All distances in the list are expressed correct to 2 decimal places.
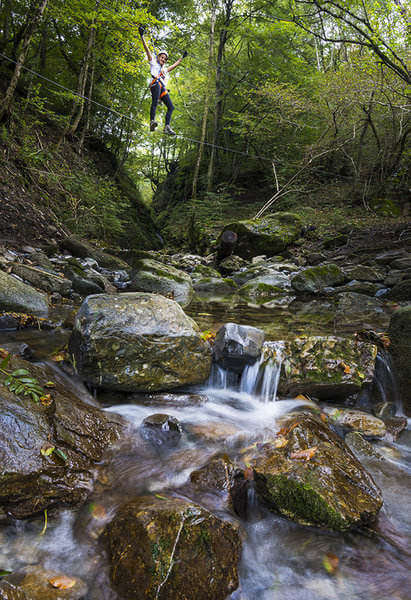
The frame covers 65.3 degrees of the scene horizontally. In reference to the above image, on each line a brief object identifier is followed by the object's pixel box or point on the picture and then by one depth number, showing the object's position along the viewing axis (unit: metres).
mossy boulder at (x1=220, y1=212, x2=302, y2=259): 11.98
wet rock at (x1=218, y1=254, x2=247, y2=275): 11.54
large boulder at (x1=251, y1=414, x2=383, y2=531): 1.97
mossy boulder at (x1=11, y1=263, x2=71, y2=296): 5.77
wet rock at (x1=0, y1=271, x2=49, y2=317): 4.37
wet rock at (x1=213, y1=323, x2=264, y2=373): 3.65
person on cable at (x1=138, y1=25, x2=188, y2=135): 7.73
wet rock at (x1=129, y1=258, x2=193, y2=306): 7.01
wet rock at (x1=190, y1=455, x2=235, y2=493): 2.19
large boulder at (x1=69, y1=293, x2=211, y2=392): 3.01
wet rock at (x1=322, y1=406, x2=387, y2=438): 2.99
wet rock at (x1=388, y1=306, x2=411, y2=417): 3.50
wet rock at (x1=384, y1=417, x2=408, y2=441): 3.03
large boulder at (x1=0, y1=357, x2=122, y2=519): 1.81
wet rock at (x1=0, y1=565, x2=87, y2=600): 1.47
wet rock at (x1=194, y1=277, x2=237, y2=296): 8.57
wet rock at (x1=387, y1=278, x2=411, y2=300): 6.66
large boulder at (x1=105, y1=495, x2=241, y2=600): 1.49
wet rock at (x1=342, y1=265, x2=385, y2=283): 7.99
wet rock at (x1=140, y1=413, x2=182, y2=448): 2.67
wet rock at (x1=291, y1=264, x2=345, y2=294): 8.08
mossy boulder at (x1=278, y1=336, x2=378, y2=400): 3.44
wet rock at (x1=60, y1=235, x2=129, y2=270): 8.89
